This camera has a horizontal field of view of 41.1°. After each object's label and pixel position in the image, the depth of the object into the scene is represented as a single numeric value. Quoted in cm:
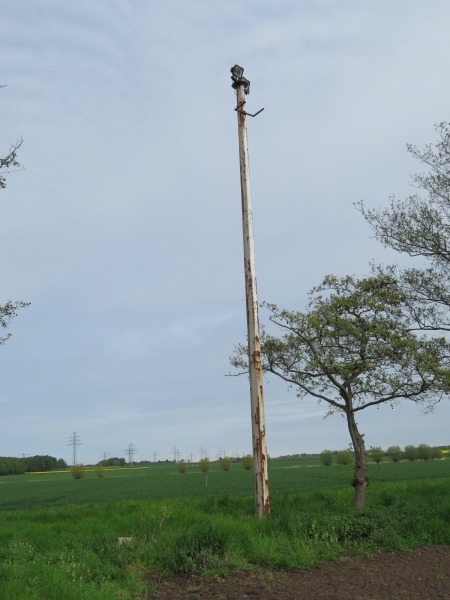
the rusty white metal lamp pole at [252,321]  1298
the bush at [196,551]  923
